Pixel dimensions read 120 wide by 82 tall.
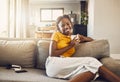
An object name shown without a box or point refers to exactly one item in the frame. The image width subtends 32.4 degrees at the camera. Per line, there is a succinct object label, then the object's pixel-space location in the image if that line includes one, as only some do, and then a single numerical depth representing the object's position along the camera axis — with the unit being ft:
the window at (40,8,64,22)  36.14
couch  7.33
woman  5.84
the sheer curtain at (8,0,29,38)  15.48
